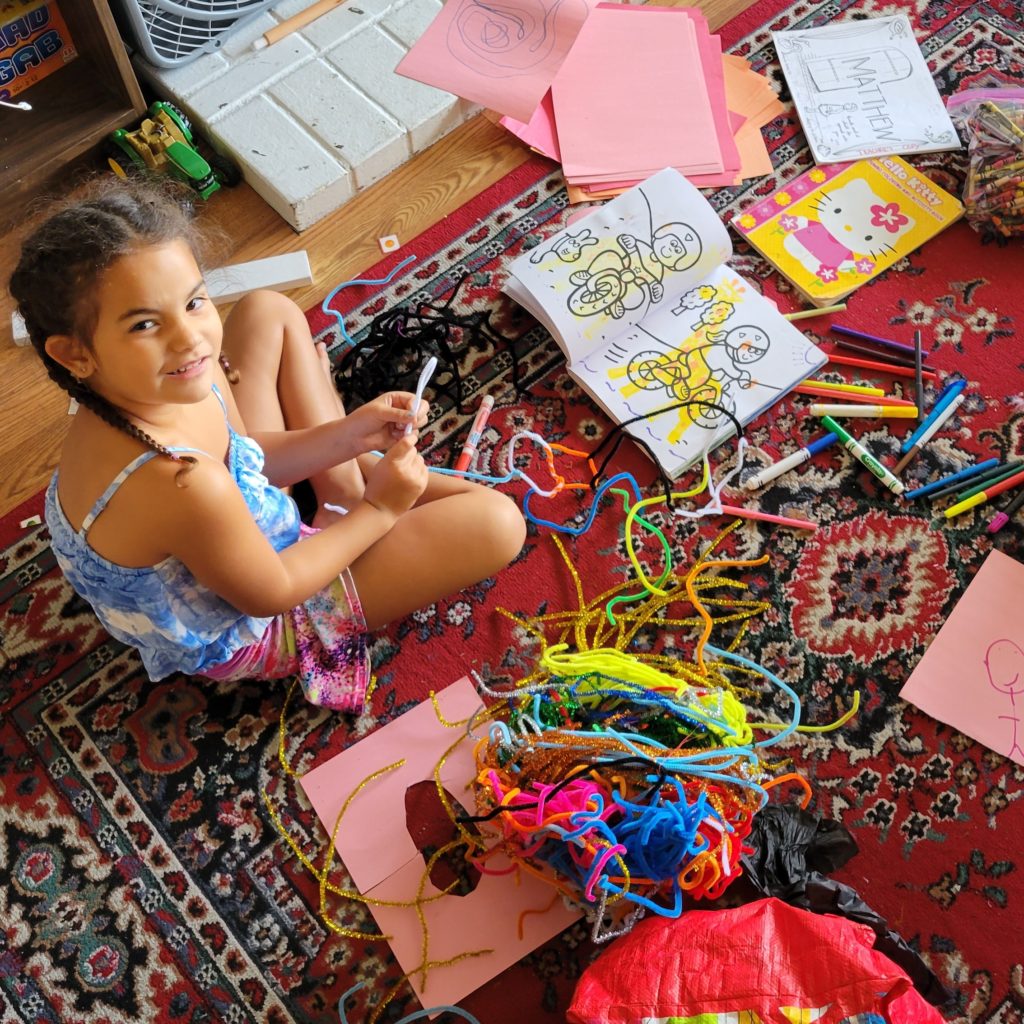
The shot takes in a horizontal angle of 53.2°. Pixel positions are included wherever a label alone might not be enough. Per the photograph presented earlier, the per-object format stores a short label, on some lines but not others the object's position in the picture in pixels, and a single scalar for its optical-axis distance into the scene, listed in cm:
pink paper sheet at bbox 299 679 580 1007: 104
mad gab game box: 137
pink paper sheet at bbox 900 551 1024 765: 112
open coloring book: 129
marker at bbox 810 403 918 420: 128
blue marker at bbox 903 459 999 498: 124
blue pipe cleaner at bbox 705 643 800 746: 113
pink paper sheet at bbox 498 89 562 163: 150
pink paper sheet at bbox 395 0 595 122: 150
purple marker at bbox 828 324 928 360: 132
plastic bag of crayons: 137
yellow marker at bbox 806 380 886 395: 130
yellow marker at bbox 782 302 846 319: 134
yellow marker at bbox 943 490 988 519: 123
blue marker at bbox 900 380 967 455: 127
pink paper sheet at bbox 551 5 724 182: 147
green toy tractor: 145
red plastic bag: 87
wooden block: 139
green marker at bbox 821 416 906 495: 125
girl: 77
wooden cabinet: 140
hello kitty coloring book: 138
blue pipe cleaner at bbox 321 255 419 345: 137
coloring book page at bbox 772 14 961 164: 148
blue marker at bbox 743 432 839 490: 125
